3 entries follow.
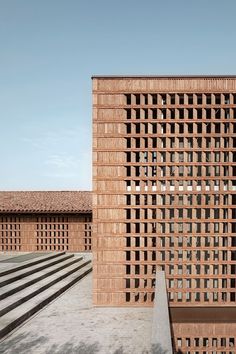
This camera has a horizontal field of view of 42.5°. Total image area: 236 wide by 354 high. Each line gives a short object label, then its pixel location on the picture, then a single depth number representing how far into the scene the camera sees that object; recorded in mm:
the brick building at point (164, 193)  11398
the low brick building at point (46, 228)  24594
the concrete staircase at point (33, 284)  10078
